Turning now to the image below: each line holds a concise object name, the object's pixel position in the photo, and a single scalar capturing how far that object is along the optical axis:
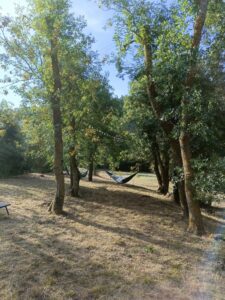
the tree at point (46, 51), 4.51
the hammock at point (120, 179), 10.21
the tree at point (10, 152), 10.26
